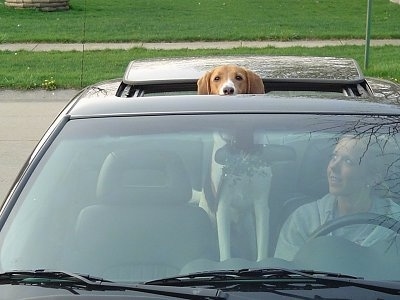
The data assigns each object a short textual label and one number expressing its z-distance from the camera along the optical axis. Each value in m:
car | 2.75
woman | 2.94
